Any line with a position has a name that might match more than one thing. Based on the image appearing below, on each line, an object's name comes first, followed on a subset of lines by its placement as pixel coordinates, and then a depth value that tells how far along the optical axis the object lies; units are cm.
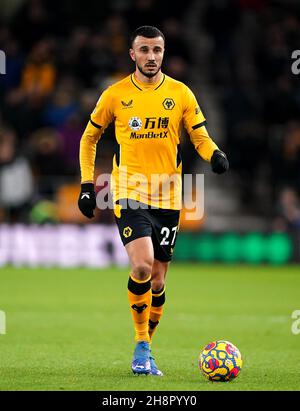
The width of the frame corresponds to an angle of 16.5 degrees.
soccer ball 699
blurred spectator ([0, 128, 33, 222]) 1747
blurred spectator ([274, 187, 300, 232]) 1745
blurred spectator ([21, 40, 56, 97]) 1854
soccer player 755
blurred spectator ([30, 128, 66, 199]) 1788
